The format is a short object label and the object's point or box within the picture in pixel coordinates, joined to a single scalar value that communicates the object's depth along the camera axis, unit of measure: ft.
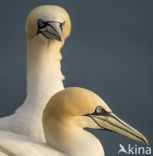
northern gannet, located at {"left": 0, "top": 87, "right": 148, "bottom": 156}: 35.86
